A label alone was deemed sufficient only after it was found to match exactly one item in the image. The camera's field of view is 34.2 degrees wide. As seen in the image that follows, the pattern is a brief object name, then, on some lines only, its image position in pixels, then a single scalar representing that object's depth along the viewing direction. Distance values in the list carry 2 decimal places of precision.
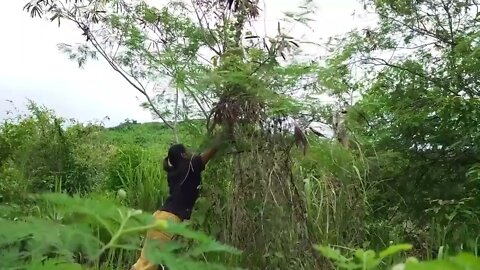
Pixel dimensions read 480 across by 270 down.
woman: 4.84
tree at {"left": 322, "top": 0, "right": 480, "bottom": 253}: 6.18
